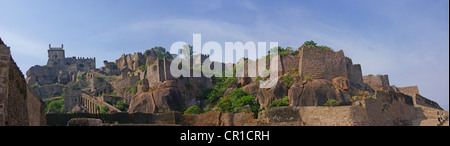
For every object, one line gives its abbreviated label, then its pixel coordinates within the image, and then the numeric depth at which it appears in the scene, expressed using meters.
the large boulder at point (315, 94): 45.38
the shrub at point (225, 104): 48.14
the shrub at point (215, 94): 59.09
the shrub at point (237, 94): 53.24
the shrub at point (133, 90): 69.12
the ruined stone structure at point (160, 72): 63.00
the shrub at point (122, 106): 61.58
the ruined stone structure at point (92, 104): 64.56
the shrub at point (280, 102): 46.24
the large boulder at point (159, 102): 56.06
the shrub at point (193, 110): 52.41
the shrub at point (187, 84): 62.58
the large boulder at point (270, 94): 49.34
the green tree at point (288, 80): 50.17
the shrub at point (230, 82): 61.63
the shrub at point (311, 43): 63.53
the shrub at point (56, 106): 72.94
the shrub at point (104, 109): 61.52
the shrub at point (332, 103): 43.68
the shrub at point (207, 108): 54.38
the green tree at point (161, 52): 109.00
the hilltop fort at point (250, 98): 34.94
